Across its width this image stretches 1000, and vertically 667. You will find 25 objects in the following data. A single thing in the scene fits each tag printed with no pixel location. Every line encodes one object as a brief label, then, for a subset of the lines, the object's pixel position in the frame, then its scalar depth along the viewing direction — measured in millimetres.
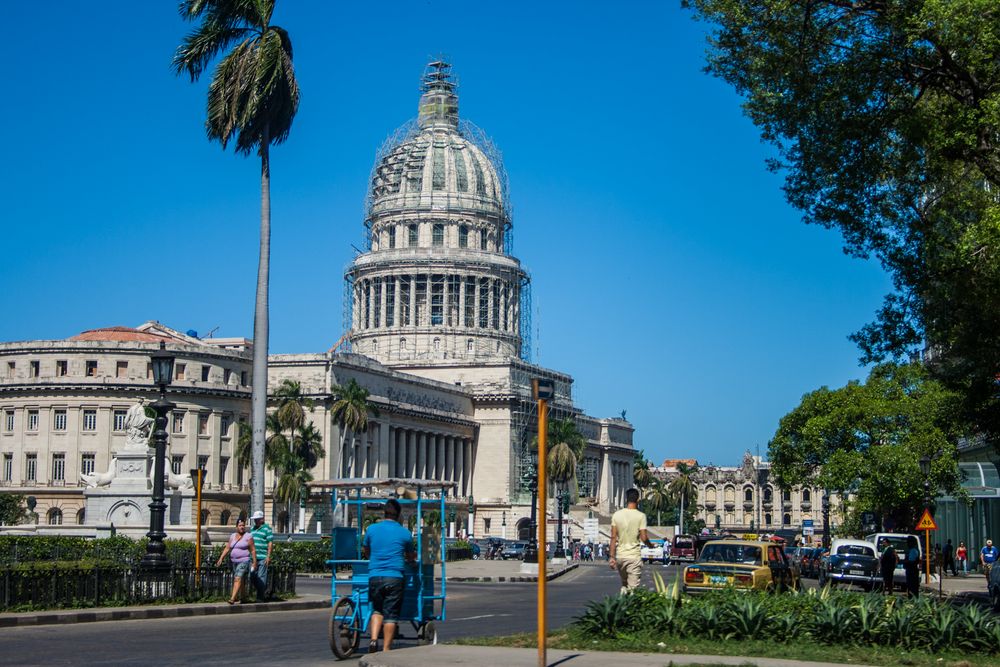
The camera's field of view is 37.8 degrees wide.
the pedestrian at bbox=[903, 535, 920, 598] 36125
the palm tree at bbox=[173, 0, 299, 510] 38469
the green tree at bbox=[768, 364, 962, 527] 70625
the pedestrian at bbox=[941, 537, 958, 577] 58916
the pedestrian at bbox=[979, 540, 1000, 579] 51250
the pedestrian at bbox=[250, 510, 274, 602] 28812
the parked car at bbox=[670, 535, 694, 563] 81938
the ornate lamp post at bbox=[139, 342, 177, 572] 28703
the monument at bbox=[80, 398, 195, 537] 44500
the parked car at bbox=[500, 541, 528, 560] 86375
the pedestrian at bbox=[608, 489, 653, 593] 22531
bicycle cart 19453
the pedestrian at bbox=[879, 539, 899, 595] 37225
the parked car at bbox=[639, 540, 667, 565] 84375
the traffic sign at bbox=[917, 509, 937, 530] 41094
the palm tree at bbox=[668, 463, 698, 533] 156125
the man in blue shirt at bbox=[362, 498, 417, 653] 18734
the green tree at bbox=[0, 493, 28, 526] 90812
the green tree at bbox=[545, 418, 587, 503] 118875
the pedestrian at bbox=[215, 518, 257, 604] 28188
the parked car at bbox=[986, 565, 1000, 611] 35250
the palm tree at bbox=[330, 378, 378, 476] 103250
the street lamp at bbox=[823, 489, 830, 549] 91338
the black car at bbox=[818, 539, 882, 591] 44562
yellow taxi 27969
